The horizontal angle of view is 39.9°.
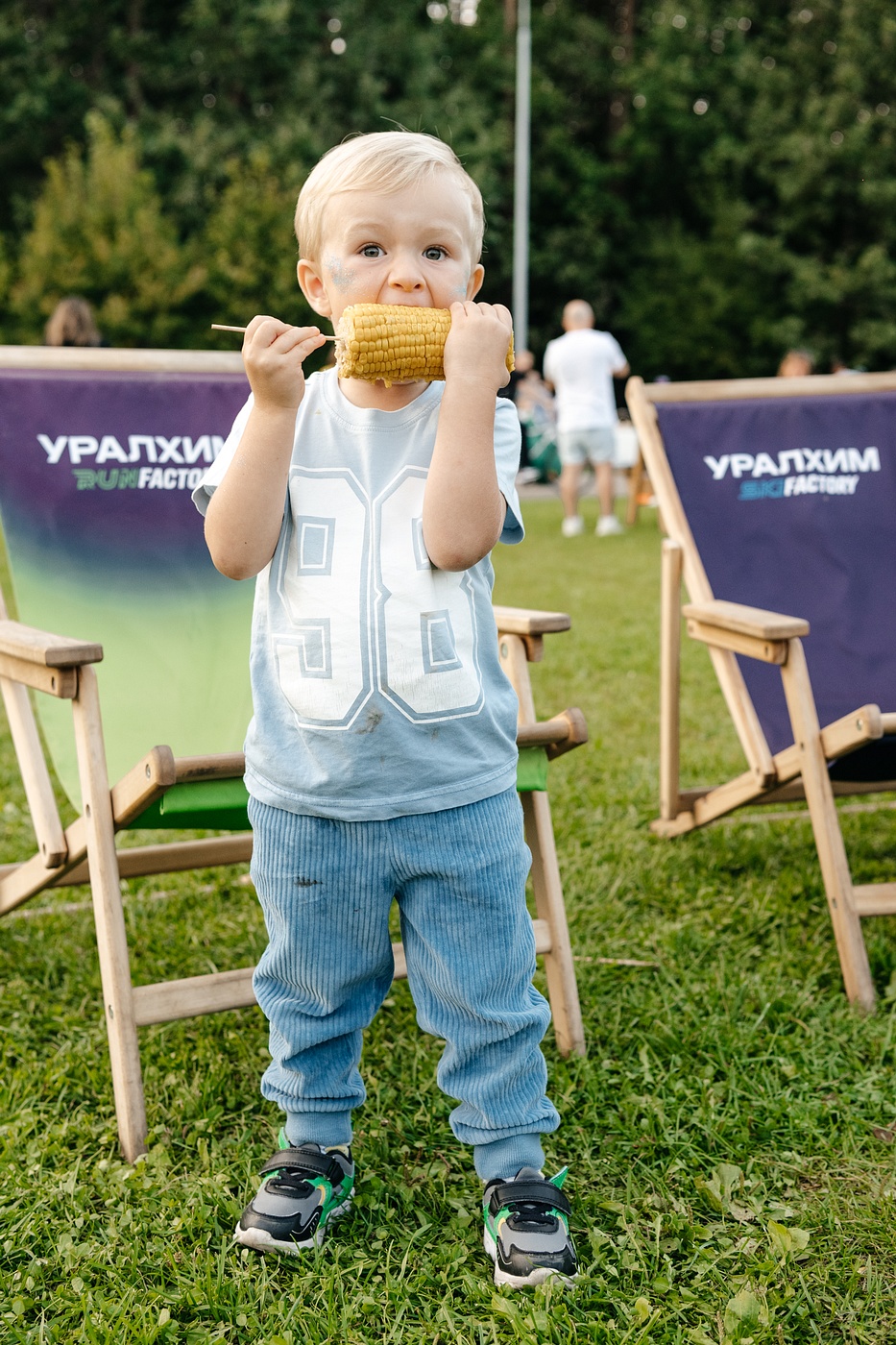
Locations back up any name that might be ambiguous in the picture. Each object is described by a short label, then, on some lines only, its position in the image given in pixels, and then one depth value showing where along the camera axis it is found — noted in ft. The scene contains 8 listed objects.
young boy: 5.35
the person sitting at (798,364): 37.24
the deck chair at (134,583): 8.29
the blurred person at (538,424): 48.29
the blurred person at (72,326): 26.84
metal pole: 70.18
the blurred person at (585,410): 33.76
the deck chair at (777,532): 10.30
